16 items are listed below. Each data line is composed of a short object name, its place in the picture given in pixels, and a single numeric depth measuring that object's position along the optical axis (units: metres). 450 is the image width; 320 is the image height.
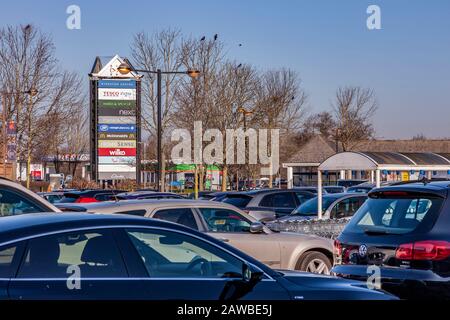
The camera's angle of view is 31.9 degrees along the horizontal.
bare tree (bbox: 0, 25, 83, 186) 37.38
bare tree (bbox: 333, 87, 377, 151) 56.50
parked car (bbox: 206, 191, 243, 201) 22.84
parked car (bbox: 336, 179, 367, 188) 42.59
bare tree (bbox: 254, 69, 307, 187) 40.75
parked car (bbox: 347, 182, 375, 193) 28.29
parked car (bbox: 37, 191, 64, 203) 24.16
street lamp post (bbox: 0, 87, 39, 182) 35.47
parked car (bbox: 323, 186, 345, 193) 29.92
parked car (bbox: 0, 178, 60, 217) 10.34
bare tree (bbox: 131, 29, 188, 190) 36.25
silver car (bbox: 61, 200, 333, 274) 11.04
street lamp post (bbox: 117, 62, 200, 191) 26.28
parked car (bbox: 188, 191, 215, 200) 25.25
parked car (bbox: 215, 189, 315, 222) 20.69
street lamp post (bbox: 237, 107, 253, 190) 35.84
